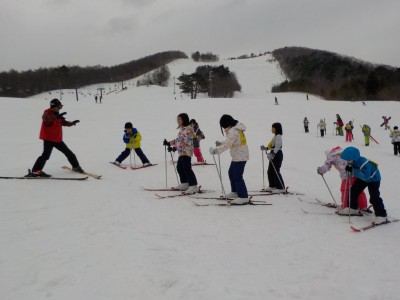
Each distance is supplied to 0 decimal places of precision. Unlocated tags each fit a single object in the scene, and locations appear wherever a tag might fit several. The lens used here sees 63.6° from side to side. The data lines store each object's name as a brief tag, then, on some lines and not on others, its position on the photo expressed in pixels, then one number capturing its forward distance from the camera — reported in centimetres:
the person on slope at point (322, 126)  2478
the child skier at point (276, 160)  749
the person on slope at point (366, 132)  2078
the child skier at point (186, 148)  715
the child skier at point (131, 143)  1067
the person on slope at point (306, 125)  2659
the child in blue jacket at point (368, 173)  522
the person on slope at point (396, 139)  1723
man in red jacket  768
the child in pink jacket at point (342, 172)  585
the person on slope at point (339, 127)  2569
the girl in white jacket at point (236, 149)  611
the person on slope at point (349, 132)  2262
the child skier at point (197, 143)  1081
